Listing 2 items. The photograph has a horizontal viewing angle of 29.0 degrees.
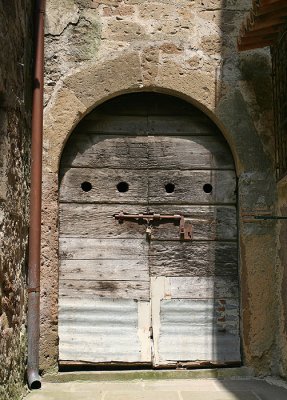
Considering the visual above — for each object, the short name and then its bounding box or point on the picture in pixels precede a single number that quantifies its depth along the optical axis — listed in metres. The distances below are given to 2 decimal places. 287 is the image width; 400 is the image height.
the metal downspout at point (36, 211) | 4.05
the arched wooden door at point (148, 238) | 4.43
